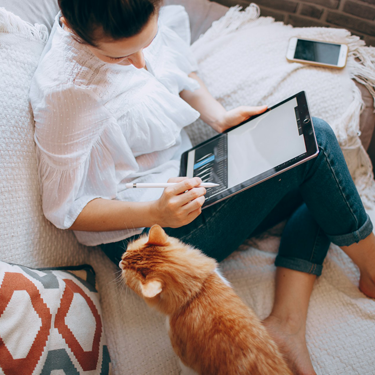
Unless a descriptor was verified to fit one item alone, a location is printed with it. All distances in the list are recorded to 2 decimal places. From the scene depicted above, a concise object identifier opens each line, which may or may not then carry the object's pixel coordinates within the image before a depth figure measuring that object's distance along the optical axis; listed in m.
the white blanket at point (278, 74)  1.00
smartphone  1.07
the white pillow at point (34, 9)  0.78
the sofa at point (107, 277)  0.69
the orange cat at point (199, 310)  0.60
